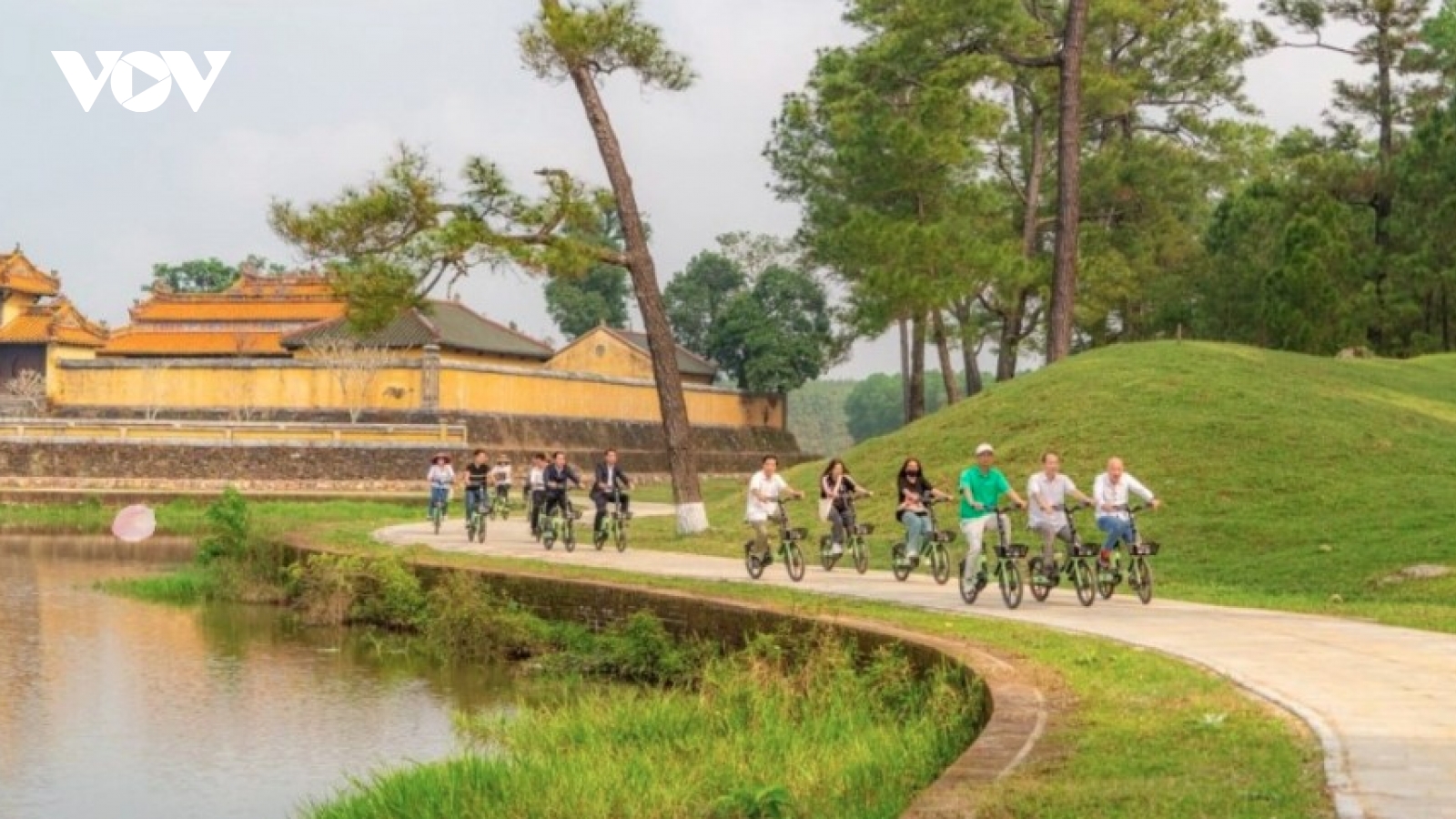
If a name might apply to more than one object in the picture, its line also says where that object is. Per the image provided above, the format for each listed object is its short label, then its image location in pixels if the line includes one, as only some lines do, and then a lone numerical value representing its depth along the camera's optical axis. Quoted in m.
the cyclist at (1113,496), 17.25
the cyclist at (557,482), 27.52
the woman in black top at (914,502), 20.19
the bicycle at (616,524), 27.47
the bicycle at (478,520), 29.81
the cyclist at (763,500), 21.19
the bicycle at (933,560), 20.93
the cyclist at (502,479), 35.09
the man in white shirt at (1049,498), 17.31
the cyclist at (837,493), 22.19
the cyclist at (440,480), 33.03
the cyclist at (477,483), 29.84
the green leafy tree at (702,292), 94.38
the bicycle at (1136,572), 17.59
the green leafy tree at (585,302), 96.12
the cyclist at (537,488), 29.27
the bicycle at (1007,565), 17.41
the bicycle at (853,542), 22.72
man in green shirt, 17.41
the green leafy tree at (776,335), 77.44
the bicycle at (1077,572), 17.80
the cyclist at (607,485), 26.80
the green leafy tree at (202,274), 118.06
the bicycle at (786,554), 21.20
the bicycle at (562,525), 27.62
